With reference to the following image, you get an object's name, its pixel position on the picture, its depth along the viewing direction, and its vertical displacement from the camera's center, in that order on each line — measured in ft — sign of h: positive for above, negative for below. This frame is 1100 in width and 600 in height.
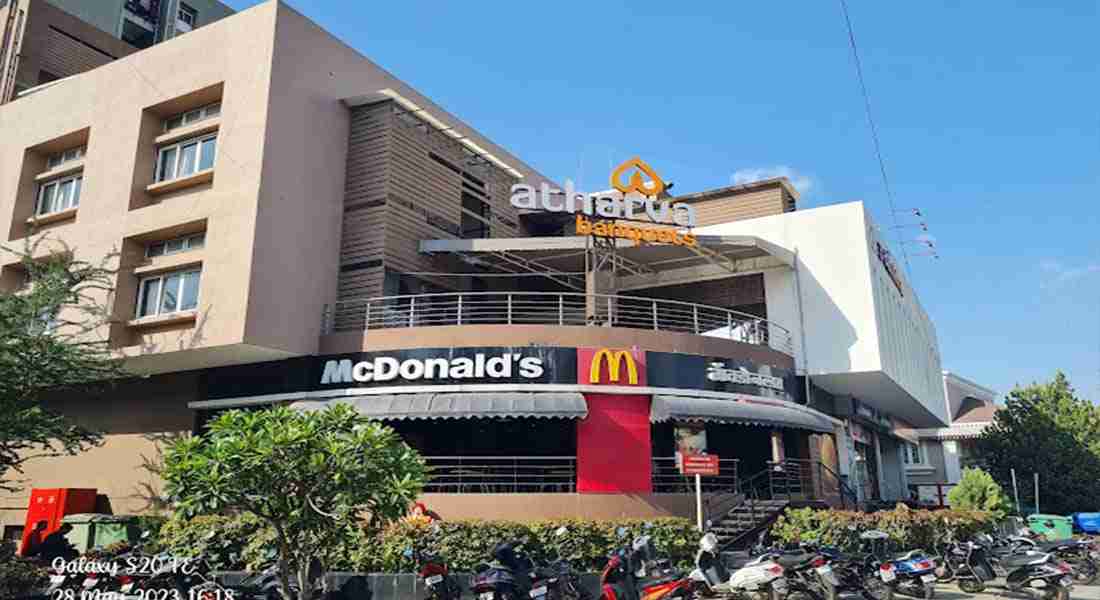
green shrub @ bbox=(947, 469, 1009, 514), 73.46 -2.89
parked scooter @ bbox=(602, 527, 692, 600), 33.71 -5.38
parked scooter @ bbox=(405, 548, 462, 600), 37.52 -5.95
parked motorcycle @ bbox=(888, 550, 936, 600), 38.88 -5.48
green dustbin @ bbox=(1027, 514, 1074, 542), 73.00 -5.76
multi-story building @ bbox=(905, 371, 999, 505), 135.64 +2.22
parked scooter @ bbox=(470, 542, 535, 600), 35.42 -5.44
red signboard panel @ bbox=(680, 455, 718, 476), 52.85 -0.19
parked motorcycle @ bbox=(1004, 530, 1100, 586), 45.57 -5.40
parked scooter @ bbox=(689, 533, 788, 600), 34.68 -5.29
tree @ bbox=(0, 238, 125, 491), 54.39 +8.18
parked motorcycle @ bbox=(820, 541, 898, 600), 36.45 -5.37
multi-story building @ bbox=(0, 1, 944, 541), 57.52 +15.11
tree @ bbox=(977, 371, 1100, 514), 108.47 +2.84
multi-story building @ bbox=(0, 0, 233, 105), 85.92 +48.43
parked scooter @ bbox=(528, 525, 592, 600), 35.82 -5.78
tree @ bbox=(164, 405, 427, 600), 29.40 -0.57
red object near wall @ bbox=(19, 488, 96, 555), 59.88 -3.85
